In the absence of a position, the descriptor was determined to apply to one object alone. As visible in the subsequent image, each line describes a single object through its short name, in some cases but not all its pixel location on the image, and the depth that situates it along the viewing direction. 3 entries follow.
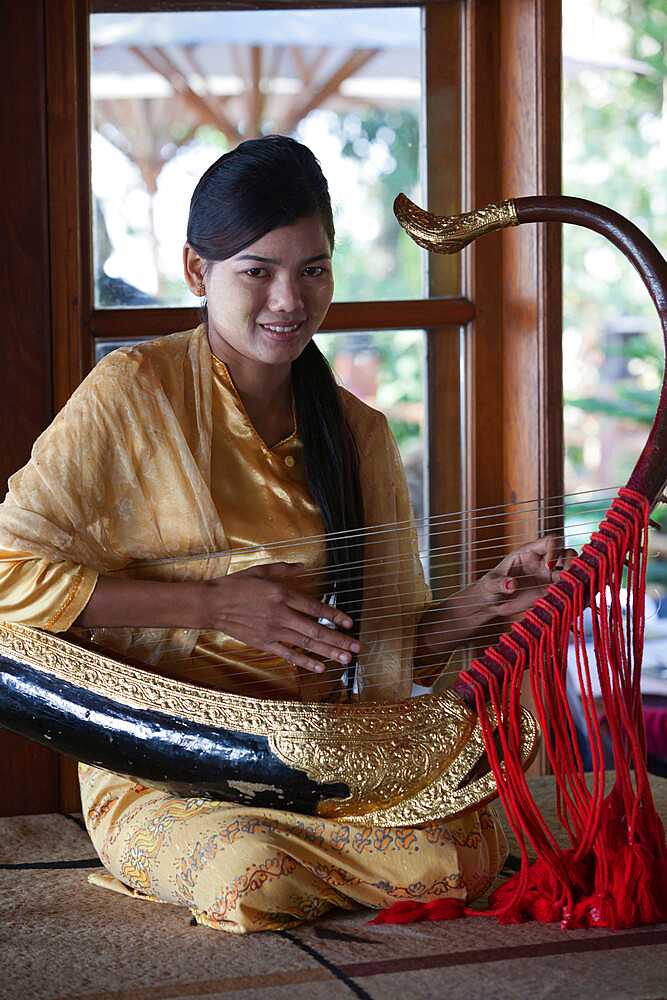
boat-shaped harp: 2.32
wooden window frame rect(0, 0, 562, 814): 2.67
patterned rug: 2.18
